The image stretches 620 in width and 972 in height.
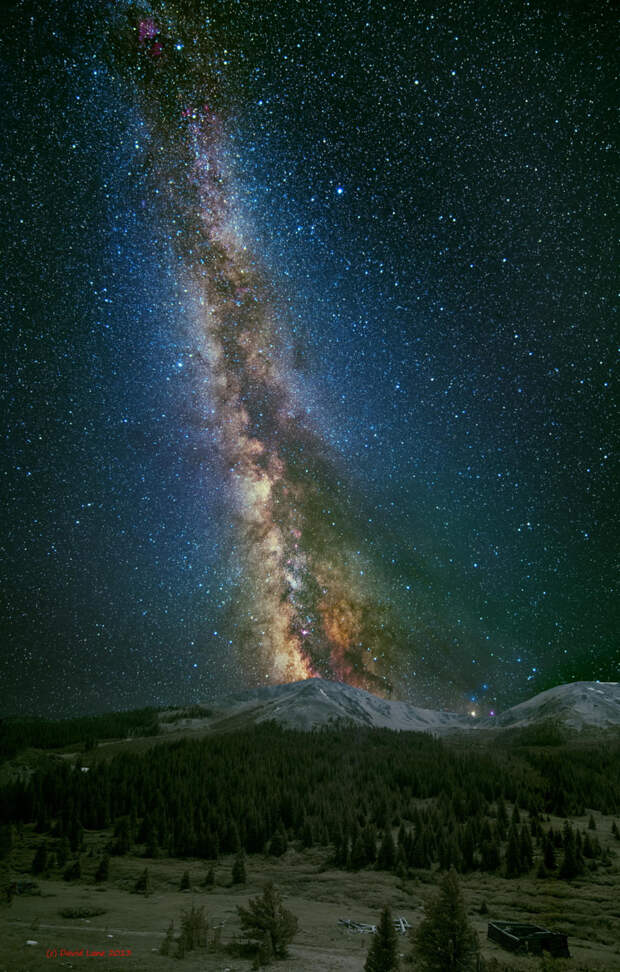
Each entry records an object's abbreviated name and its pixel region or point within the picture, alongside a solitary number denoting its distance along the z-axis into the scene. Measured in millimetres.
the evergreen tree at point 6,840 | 55053
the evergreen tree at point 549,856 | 47375
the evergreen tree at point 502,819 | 60156
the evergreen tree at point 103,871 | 47312
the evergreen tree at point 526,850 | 47909
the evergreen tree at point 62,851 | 53531
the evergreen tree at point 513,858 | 47000
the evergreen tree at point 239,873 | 46156
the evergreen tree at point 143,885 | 43000
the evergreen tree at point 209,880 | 45281
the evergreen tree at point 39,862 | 49472
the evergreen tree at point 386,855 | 52281
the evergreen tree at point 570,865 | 45406
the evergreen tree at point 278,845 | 59594
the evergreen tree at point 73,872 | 47934
